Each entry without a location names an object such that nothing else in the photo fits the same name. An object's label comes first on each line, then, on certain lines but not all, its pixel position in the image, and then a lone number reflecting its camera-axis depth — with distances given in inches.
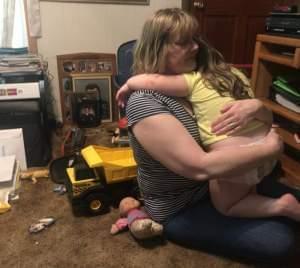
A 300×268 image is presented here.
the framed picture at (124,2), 96.1
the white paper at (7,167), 61.1
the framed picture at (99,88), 99.7
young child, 41.9
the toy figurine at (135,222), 46.3
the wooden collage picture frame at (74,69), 99.0
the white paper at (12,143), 67.3
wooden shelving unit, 64.9
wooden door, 106.4
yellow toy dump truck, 54.1
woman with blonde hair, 39.4
